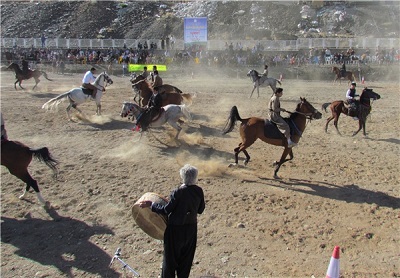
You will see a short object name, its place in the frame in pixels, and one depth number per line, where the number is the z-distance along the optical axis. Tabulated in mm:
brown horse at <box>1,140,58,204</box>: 8203
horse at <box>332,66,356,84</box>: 29812
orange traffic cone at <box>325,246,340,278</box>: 5188
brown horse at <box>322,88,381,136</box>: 14711
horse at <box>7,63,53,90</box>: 23453
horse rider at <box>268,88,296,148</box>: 10148
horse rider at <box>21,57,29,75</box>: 23578
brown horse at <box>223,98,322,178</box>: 10305
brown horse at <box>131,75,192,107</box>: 15633
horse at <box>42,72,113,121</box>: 15758
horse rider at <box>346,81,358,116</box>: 14838
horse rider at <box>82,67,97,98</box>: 16281
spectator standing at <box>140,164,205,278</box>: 4938
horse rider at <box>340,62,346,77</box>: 29886
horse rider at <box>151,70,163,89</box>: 17453
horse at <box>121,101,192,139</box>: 13102
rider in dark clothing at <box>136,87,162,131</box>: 12711
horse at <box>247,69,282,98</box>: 22766
